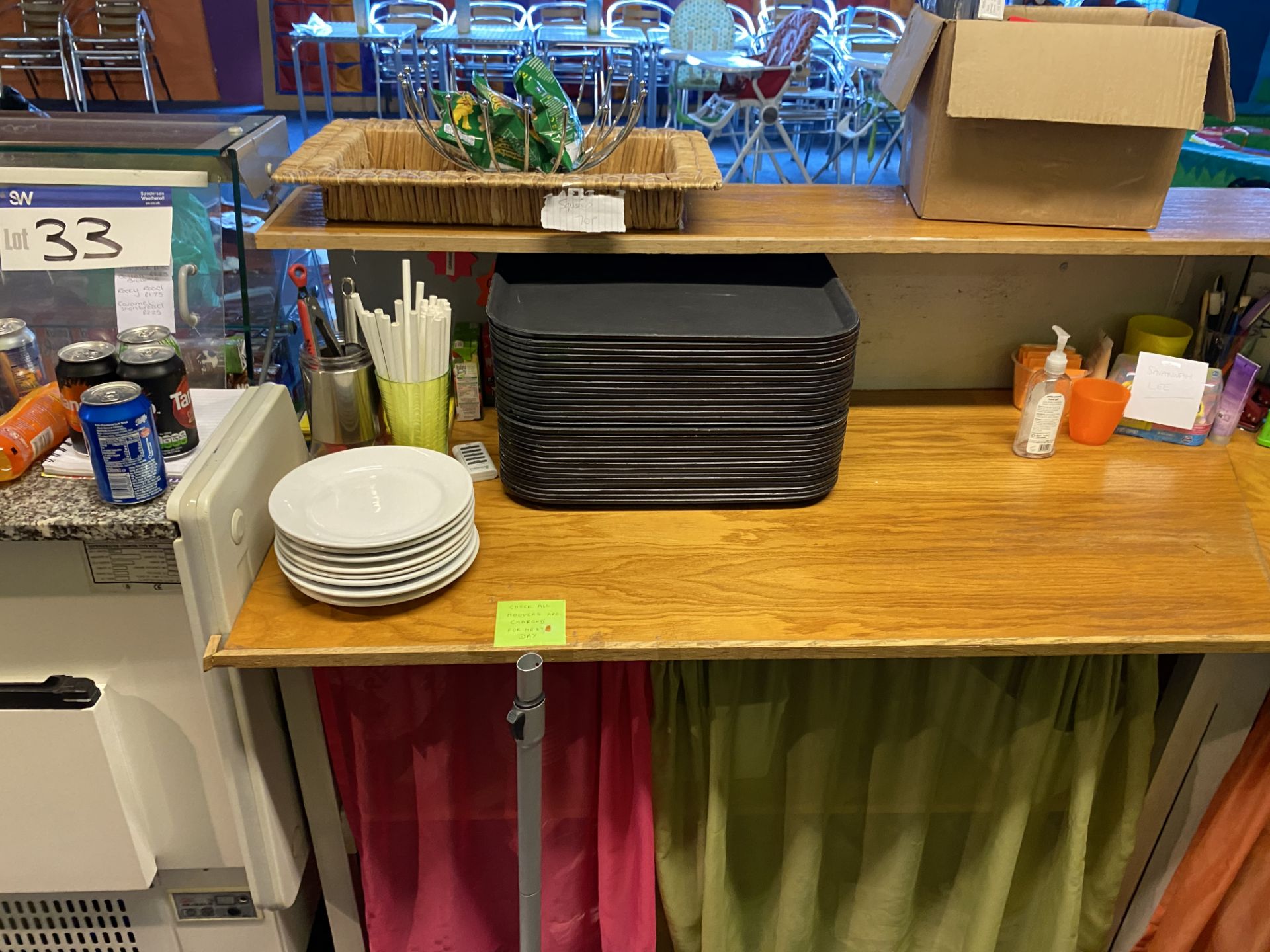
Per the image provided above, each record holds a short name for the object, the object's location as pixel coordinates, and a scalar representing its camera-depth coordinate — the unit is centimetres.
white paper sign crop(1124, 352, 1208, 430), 142
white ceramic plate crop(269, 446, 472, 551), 105
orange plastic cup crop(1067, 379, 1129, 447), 142
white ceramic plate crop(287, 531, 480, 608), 104
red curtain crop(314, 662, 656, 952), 125
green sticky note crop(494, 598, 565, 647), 102
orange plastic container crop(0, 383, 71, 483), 108
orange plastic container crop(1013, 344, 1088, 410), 155
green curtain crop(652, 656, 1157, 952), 127
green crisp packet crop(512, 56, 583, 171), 122
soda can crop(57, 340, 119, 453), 107
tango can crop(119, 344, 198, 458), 106
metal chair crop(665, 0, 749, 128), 523
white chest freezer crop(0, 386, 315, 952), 104
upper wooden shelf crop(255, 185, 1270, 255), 121
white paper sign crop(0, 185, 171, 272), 123
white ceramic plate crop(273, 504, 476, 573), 103
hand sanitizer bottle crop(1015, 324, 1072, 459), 135
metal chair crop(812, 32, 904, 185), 509
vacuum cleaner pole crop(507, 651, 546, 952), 89
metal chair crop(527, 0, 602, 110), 533
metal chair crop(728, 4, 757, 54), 564
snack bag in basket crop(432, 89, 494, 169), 125
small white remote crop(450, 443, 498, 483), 133
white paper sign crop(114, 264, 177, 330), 126
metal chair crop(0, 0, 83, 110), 541
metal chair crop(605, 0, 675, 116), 541
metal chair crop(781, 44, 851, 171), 517
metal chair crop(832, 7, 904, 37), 573
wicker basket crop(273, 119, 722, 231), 118
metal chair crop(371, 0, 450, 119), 551
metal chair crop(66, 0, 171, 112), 558
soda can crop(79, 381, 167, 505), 100
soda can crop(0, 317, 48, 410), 118
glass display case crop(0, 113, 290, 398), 124
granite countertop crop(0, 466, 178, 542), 102
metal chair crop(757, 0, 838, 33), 571
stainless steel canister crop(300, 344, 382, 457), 128
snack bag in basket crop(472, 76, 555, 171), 122
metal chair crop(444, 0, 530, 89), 536
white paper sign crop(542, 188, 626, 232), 117
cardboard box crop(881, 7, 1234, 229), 119
